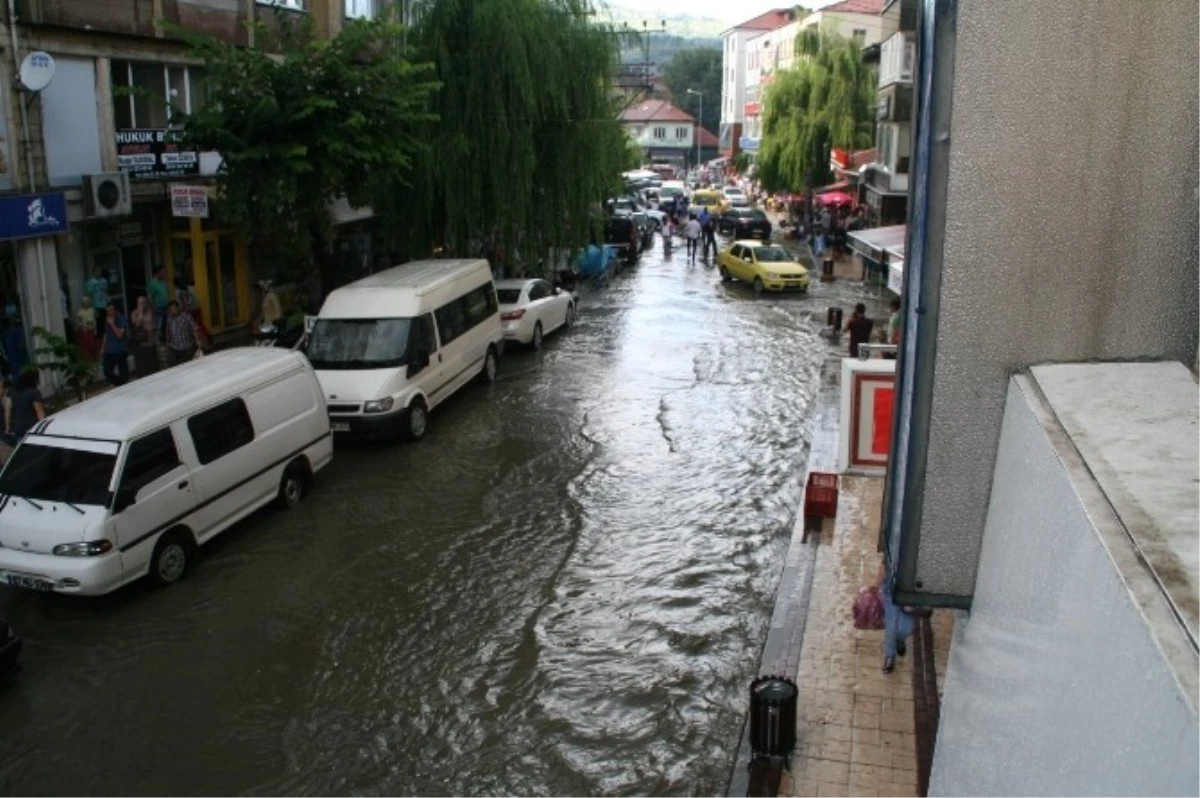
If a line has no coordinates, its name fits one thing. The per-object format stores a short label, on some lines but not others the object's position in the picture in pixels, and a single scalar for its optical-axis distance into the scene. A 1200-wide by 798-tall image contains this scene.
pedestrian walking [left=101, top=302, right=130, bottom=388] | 16.97
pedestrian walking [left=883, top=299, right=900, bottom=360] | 16.58
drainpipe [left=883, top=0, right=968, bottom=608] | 3.99
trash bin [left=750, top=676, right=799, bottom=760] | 7.32
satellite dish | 15.97
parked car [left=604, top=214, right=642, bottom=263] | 37.12
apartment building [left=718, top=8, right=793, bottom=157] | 100.25
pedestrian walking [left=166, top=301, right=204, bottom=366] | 17.64
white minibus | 14.93
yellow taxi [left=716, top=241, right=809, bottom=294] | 30.20
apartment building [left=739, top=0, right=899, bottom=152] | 49.09
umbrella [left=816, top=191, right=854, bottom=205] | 44.12
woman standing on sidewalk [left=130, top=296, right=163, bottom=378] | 17.75
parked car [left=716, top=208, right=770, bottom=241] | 42.72
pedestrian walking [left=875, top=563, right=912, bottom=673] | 8.15
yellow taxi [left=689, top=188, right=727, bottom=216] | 52.35
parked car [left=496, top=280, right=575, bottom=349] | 21.55
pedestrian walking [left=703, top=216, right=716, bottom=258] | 39.17
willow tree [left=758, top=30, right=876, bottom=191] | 44.88
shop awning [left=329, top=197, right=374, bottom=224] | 25.44
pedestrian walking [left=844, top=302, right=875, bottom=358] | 18.52
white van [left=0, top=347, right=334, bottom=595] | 9.68
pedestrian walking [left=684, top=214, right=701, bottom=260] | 38.84
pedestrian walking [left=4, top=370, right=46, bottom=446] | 12.86
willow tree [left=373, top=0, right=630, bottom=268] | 22.03
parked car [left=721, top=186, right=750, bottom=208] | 53.32
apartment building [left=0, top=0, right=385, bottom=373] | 16.42
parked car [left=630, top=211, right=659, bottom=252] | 41.88
